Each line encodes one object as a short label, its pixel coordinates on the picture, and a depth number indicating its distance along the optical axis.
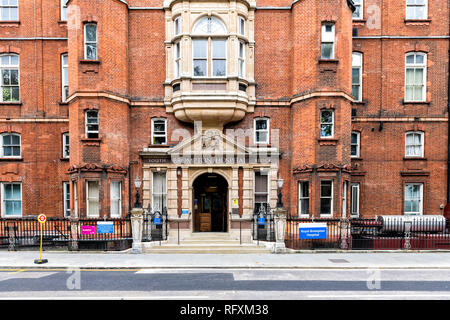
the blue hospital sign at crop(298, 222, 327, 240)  12.52
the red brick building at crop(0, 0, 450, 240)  13.74
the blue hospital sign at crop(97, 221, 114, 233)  12.70
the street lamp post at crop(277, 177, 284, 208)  12.65
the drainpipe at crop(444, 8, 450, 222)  15.67
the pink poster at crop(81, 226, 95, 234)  12.80
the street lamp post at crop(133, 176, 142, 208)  12.64
